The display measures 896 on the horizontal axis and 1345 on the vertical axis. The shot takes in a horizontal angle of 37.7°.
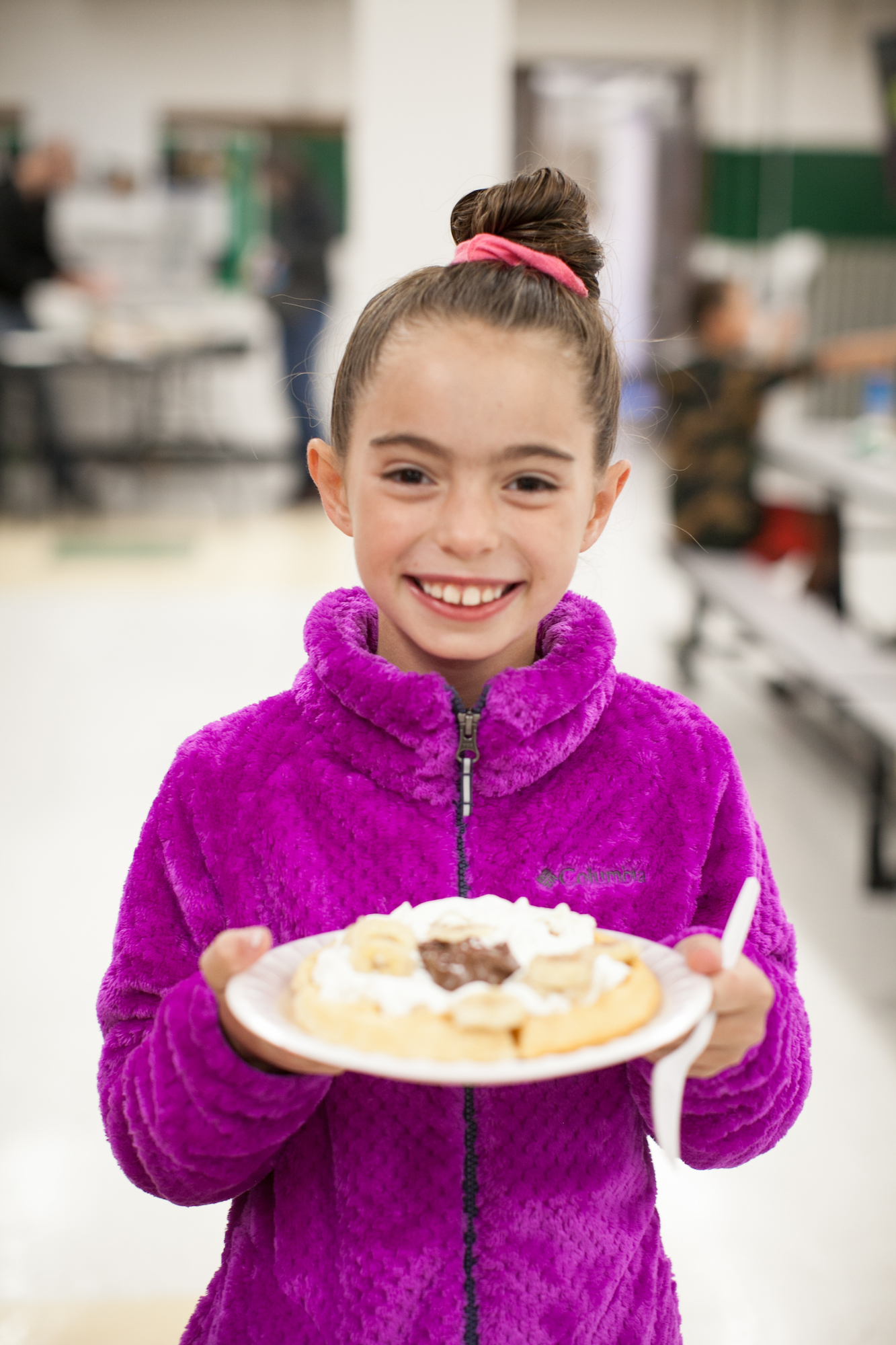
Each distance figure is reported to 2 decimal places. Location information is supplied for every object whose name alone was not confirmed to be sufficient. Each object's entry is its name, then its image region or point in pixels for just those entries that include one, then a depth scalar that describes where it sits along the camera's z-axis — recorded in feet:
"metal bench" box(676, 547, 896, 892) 9.57
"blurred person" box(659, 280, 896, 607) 13.94
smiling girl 2.87
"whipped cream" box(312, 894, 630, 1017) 2.34
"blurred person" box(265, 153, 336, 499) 25.84
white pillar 14.84
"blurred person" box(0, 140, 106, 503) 24.17
